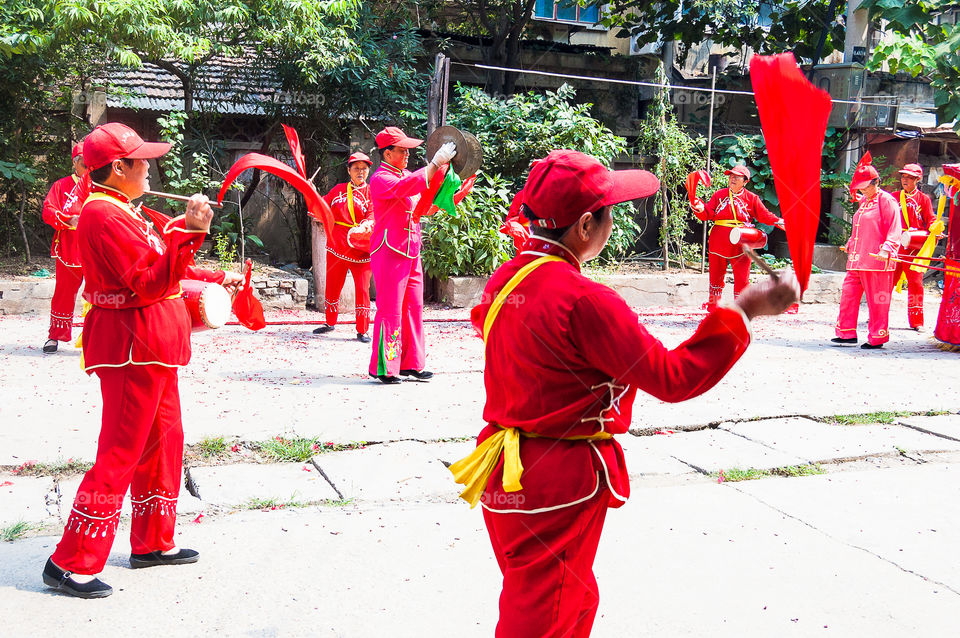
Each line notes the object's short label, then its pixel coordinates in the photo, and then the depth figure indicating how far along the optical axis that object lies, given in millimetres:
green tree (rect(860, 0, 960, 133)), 11086
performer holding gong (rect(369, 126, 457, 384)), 6996
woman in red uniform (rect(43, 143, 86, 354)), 8102
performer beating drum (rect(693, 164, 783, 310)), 11047
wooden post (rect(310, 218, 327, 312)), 10773
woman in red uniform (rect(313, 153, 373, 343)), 9500
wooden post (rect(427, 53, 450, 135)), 10258
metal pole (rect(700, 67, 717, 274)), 12047
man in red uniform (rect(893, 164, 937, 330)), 10930
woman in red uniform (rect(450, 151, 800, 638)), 2221
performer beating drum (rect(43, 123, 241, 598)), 3346
